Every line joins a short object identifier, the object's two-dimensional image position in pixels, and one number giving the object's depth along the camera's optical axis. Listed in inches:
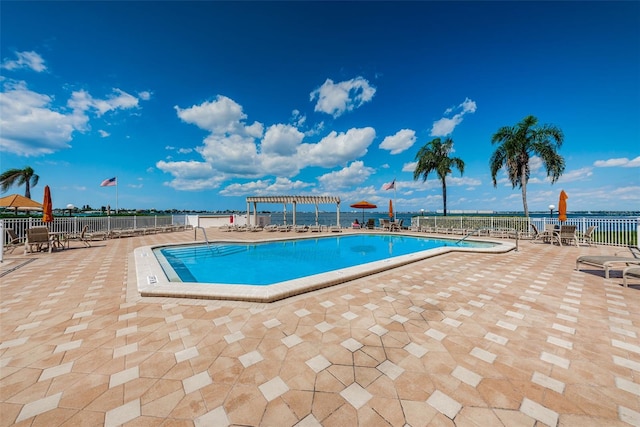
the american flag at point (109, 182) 613.6
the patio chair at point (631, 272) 169.1
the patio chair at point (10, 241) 335.7
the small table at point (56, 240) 338.9
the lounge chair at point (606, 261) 190.0
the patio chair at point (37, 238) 324.5
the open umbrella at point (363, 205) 820.9
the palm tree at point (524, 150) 599.5
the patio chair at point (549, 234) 417.5
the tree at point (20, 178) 783.7
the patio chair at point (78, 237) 462.0
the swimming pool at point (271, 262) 165.5
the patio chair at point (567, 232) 402.6
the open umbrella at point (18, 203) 463.5
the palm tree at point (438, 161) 792.3
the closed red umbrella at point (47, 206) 372.2
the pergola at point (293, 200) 816.3
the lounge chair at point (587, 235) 418.0
